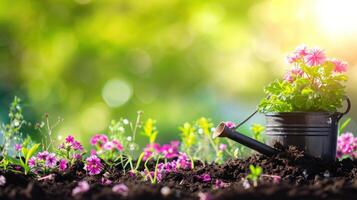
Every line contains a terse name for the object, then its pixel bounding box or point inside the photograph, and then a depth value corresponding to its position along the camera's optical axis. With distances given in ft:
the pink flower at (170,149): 21.91
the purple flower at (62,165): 19.00
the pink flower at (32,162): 18.97
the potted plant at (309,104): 18.61
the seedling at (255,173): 12.98
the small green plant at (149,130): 21.15
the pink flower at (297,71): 19.55
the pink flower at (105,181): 17.03
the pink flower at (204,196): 12.55
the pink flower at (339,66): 19.12
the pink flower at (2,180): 15.49
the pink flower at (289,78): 19.56
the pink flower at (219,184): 16.37
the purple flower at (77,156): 20.14
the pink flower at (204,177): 17.72
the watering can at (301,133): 18.47
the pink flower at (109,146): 20.66
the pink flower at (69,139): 19.39
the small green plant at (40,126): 19.39
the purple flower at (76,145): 19.43
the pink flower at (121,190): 12.34
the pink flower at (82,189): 12.68
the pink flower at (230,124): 21.87
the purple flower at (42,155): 18.53
